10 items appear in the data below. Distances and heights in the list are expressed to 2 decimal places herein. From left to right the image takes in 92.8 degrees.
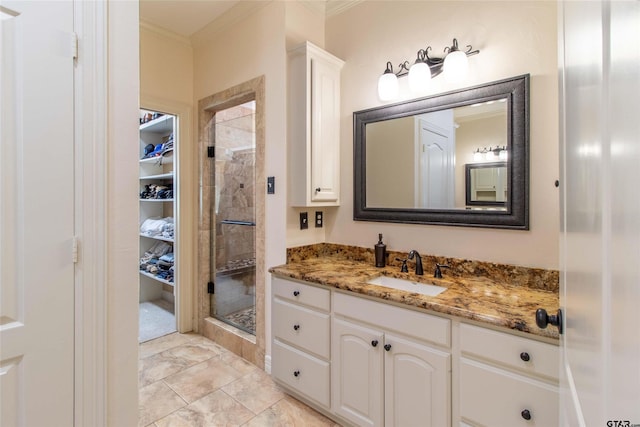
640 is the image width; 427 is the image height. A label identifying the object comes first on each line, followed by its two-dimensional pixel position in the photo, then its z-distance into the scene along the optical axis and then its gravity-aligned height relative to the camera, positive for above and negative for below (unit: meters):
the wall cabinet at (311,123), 2.14 +0.65
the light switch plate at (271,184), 2.27 +0.21
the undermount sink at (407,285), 1.77 -0.44
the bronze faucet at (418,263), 1.90 -0.32
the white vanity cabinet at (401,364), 1.17 -0.72
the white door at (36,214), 0.93 +0.00
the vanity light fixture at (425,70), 1.75 +0.88
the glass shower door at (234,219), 2.68 -0.05
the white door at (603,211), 0.37 +0.00
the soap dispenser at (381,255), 2.09 -0.29
